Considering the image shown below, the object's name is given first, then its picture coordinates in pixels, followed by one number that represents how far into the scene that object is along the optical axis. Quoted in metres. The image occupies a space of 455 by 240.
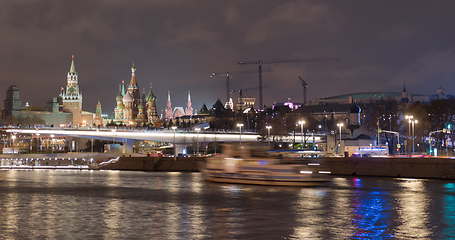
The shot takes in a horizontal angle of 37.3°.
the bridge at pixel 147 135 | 162.25
